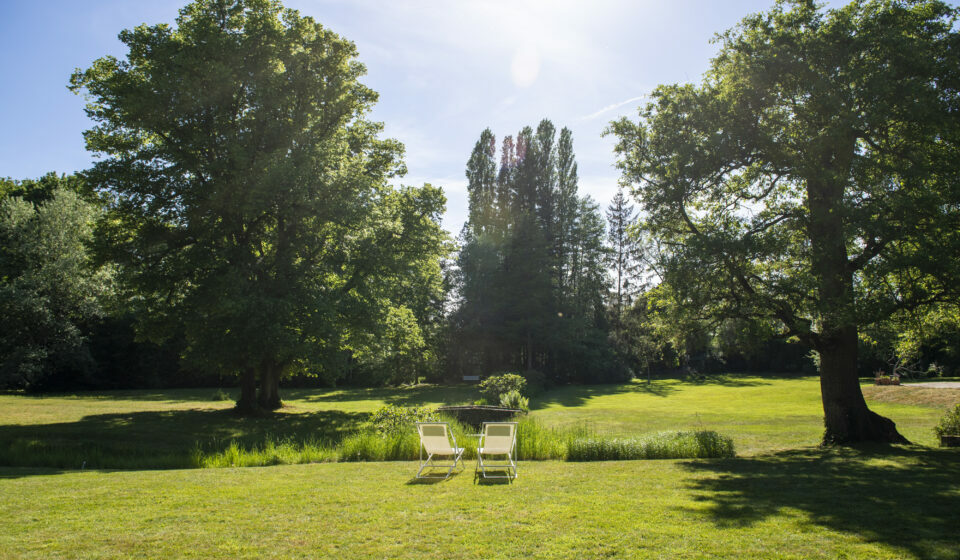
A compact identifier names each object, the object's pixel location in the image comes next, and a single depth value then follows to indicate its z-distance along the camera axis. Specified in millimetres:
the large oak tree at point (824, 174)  10461
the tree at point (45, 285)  28234
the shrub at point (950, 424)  12219
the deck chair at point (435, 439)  8633
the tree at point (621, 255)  56625
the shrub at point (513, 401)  18672
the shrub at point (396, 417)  12328
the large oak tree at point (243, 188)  16812
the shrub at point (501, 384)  22578
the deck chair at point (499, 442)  8281
